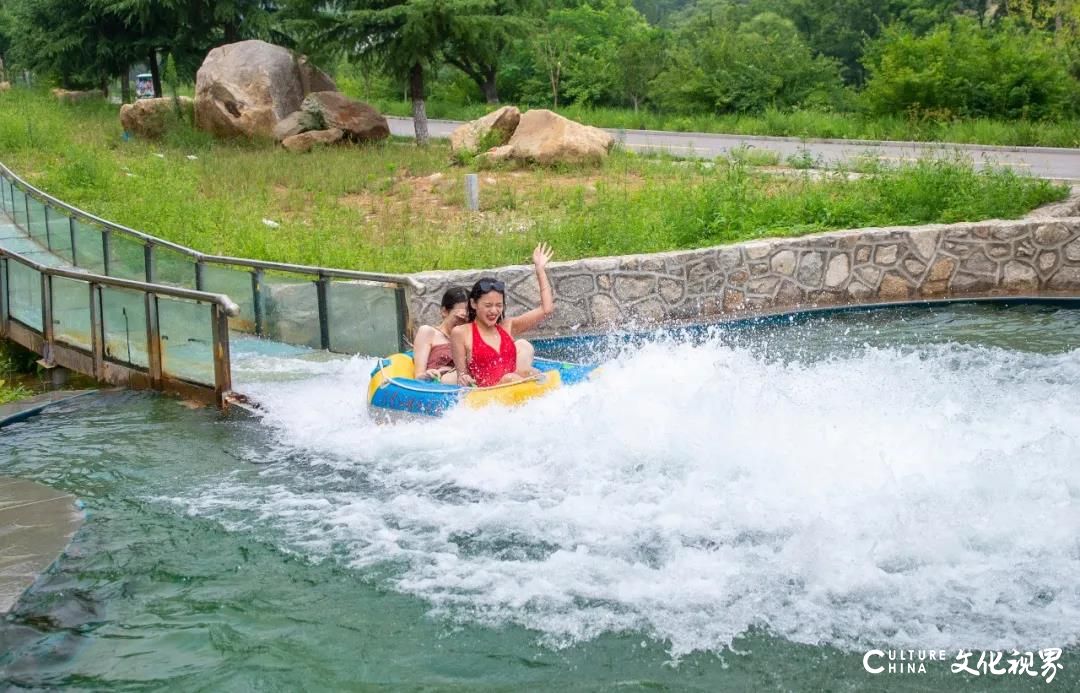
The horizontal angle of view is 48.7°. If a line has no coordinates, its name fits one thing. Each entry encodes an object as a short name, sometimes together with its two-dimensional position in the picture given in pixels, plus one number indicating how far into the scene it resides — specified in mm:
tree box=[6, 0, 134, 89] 30906
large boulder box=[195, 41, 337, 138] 24984
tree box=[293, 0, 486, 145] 22297
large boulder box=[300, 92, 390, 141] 24766
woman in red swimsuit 8773
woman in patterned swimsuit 8930
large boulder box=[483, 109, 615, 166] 20094
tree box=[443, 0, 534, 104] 22766
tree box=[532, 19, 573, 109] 39875
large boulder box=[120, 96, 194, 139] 26719
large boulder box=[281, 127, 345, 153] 23767
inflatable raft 8344
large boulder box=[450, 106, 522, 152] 21828
